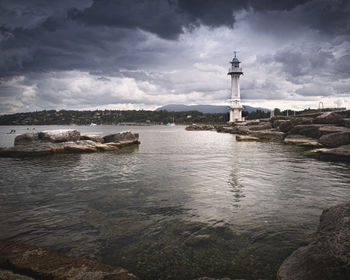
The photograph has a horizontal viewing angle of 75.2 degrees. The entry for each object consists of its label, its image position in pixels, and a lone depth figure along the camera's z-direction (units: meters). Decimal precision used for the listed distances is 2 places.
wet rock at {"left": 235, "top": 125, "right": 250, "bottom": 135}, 53.96
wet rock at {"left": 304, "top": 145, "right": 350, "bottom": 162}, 19.11
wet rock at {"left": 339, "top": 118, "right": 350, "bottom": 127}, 28.83
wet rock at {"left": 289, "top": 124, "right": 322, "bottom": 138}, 32.53
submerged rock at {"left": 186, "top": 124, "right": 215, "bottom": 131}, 109.31
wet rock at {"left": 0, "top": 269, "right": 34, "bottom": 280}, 3.96
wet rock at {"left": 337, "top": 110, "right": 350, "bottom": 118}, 32.28
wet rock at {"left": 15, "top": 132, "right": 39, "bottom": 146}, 26.61
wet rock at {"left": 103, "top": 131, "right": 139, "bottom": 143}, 33.09
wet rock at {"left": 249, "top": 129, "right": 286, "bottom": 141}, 42.31
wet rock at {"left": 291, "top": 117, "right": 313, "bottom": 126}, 37.05
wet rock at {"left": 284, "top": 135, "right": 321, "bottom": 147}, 30.40
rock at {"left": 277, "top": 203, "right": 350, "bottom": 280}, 3.78
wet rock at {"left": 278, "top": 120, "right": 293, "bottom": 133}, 43.16
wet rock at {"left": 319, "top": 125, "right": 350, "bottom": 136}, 27.16
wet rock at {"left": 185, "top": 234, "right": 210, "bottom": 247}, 6.11
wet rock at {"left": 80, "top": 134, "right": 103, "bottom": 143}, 30.75
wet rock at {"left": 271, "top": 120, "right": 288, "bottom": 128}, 50.96
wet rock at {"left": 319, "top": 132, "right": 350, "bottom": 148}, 23.08
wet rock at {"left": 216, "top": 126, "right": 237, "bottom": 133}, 72.50
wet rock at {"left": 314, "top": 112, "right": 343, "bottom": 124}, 32.63
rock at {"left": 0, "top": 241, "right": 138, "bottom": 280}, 4.17
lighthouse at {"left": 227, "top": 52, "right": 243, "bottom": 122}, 101.81
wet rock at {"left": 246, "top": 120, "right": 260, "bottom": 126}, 68.15
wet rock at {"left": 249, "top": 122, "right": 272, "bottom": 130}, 55.51
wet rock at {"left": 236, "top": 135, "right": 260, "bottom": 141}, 43.67
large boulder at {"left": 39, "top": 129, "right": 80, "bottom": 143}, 27.06
